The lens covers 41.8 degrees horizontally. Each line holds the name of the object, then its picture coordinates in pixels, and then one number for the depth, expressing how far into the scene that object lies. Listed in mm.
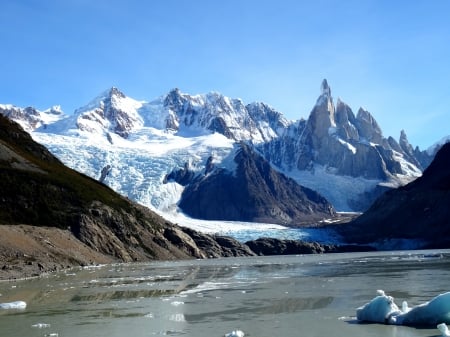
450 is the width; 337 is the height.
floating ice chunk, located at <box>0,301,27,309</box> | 33406
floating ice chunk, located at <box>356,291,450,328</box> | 22016
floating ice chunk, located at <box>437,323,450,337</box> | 18203
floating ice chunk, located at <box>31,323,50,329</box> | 25528
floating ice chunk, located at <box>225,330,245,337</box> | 20912
